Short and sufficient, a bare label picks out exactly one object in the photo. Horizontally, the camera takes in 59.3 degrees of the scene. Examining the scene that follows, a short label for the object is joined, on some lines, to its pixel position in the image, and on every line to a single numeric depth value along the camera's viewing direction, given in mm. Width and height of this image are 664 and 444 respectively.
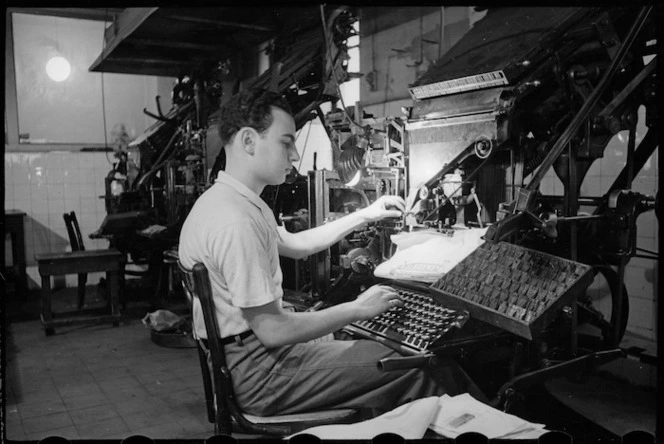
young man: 1733
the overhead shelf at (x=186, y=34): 5465
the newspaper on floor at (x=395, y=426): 1463
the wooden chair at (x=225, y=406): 1686
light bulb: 7453
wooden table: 5262
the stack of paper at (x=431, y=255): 2211
